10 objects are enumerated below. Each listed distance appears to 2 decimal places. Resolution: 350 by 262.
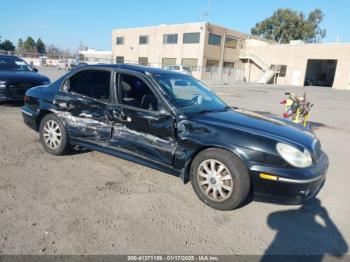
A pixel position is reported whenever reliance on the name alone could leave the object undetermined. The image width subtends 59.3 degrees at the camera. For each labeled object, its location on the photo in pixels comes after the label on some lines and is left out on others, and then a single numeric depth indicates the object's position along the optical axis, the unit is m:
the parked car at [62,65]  37.35
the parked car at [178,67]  31.40
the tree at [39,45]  90.69
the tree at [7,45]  75.50
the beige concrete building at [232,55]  41.53
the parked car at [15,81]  8.88
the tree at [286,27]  65.50
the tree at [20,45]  92.95
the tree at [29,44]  88.31
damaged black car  3.39
